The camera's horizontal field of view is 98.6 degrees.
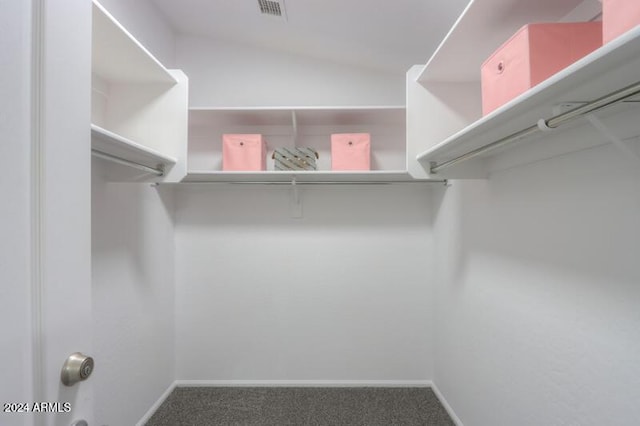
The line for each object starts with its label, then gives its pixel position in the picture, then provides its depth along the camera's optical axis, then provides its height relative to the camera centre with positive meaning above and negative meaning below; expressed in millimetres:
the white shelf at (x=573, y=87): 534 +303
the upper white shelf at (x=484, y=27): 953 +721
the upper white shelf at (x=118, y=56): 1077 +761
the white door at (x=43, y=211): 457 +12
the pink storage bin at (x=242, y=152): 1914 +440
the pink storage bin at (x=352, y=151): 1890 +433
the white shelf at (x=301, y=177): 1837 +268
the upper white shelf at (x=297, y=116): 1896 +721
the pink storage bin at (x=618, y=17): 553 +406
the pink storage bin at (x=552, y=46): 814 +495
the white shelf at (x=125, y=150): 1002 +299
